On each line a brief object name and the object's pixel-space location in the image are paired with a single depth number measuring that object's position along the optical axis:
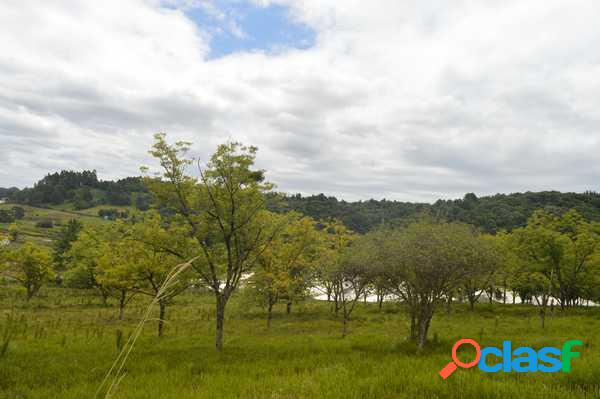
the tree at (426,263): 15.82
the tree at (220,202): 17.41
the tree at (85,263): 45.70
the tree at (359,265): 17.95
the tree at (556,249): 29.19
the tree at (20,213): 134.50
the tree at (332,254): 23.09
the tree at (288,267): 31.49
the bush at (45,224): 123.40
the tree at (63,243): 71.06
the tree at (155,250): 17.62
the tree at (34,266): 41.47
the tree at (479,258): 15.97
